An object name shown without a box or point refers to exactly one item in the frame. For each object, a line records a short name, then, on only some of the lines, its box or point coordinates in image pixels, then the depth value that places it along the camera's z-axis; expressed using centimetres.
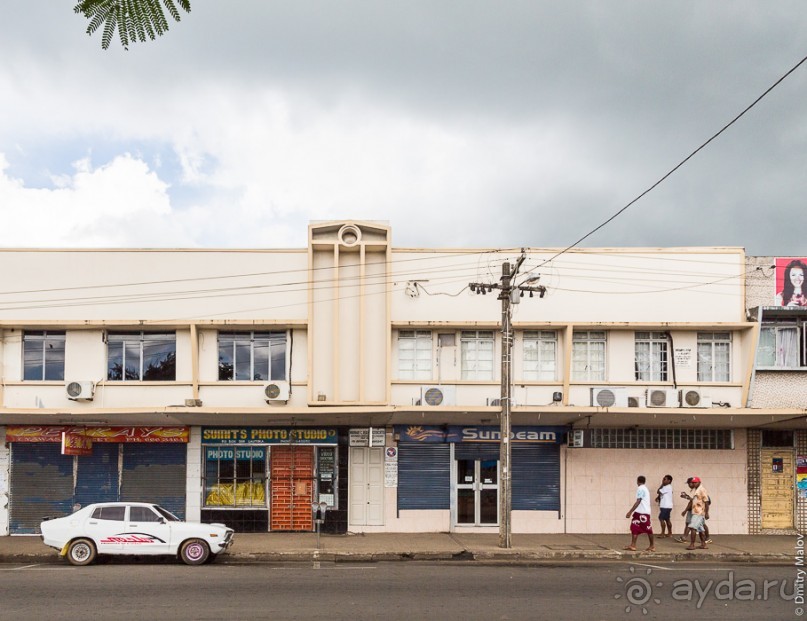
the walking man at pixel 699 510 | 1905
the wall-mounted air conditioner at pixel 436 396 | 2145
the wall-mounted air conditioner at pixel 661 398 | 2159
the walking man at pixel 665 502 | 2105
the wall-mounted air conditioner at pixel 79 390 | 2139
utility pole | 1891
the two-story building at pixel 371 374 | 2191
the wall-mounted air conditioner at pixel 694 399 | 2161
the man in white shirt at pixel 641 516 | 1886
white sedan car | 1653
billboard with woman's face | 2206
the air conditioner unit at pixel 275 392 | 2138
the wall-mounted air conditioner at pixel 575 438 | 2219
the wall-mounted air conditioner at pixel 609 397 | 2153
